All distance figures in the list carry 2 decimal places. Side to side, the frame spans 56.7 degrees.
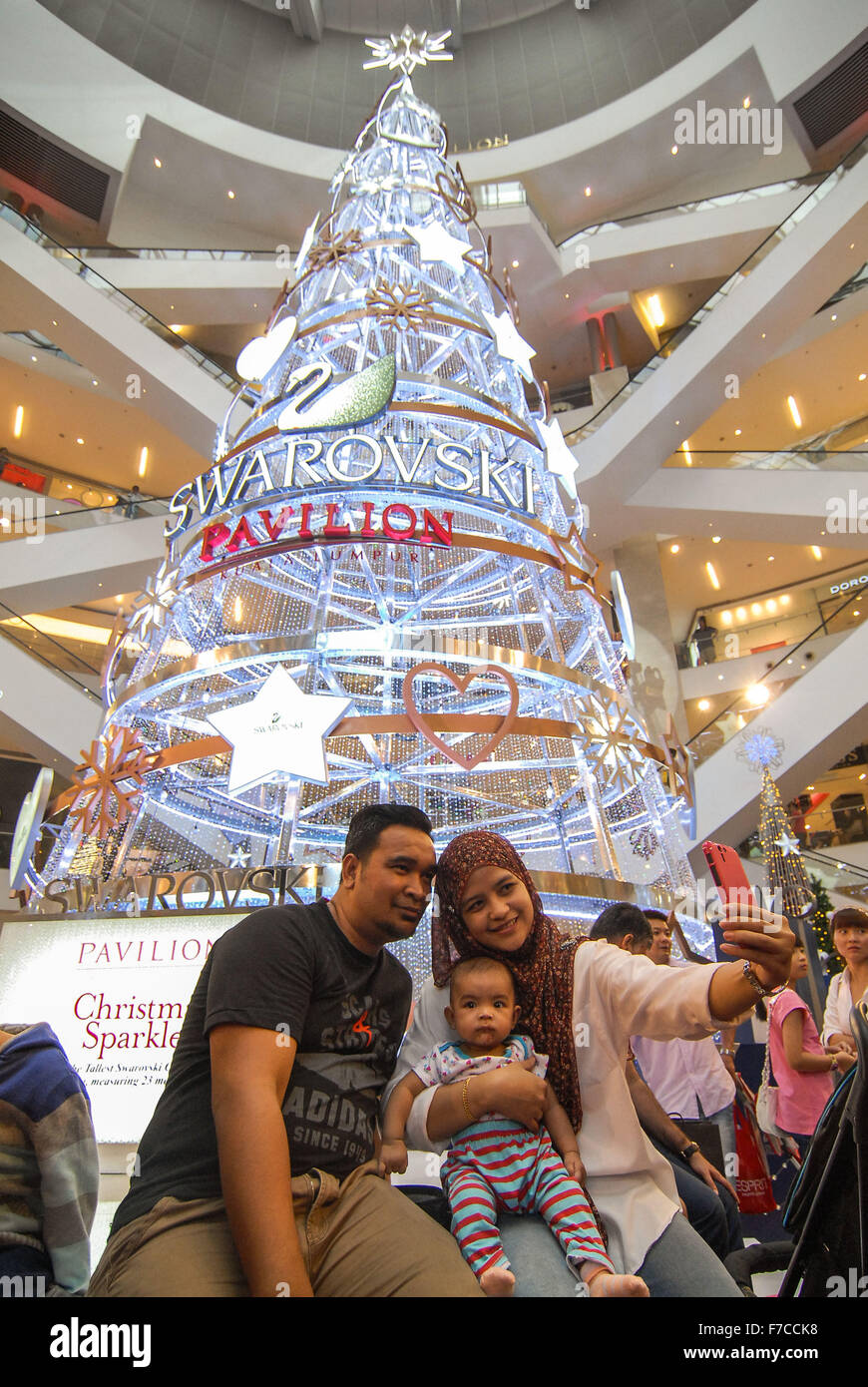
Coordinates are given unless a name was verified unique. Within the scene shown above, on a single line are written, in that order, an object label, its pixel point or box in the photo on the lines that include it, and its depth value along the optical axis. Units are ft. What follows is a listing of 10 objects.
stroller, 3.88
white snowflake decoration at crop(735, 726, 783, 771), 30.86
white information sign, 9.41
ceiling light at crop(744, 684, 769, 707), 32.45
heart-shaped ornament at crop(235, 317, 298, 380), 17.63
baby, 4.36
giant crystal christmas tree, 12.95
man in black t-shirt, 3.76
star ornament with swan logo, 11.02
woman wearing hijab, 4.37
